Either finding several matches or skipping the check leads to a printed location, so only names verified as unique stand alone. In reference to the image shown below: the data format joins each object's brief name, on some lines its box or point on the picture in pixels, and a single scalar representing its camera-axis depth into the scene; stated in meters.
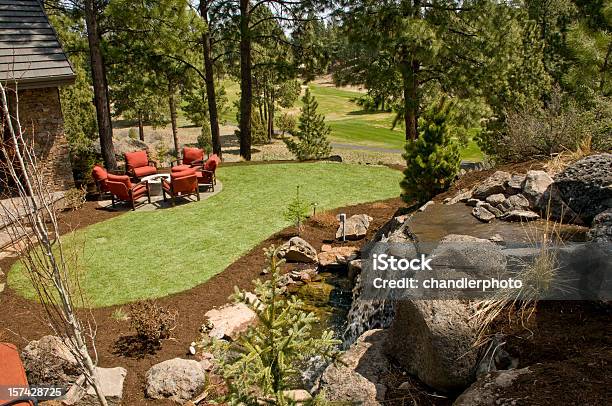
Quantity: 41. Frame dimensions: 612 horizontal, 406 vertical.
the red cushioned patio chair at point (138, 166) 14.05
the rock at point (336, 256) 9.38
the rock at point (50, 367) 5.84
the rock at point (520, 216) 6.62
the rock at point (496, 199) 7.41
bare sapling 3.29
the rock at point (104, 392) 5.50
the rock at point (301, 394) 5.14
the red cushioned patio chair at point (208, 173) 13.26
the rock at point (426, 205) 8.40
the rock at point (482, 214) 7.00
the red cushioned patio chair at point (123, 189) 12.22
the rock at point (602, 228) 4.57
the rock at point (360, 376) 4.63
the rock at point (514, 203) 7.05
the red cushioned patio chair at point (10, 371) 4.67
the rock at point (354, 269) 8.54
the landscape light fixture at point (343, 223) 10.00
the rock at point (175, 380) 5.74
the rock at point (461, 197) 8.24
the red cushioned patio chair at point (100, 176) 12.44
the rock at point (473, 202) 7.73
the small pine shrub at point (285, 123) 44.00
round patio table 13.15
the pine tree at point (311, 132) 26.81
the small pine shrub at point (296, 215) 10.43
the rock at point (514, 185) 7.64
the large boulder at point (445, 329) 4.25
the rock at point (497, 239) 5.88
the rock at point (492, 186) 7.78
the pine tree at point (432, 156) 9.23
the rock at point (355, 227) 10.47
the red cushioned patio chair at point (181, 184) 12.20
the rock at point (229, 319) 7.04
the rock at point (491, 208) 7.14
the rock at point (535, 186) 7.01
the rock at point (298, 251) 9.54
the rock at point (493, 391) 3.36
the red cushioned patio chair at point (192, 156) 14.67
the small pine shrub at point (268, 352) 3.47
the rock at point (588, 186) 5.95
